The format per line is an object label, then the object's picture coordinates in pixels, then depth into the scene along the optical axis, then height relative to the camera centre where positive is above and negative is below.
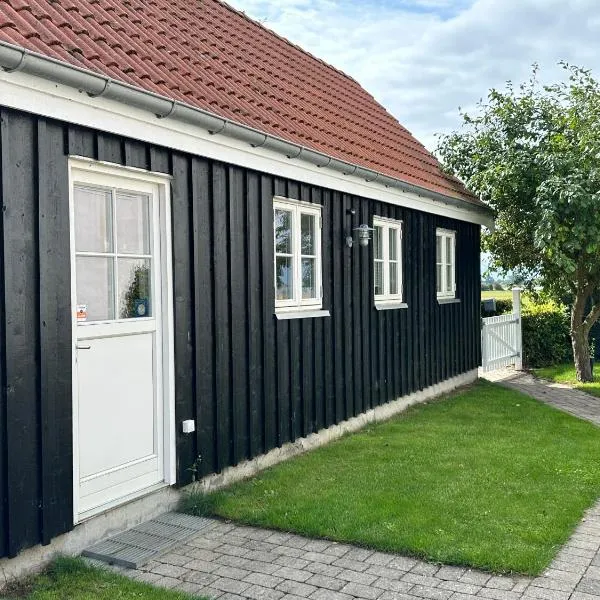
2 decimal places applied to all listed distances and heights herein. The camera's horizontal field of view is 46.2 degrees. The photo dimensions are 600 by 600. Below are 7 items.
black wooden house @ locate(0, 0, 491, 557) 4.41 +0.30
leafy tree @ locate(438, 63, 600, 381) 11.11 +1.88
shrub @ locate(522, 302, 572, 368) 15.85 -1.14
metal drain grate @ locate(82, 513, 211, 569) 4.73 -1.77
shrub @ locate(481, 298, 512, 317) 17.17 -0.48
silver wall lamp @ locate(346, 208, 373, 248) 8.63 +0.70
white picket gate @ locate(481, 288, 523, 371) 14.02 -1.07
